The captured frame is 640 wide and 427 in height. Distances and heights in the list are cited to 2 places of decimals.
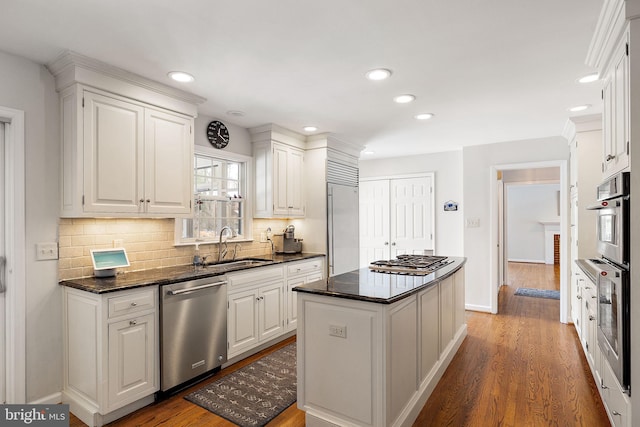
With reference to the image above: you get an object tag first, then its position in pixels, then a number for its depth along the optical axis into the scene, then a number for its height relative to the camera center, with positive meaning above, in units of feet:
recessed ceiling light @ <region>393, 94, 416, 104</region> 10.30 +3.49
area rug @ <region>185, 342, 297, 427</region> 7.93 -4.42
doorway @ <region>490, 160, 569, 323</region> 15.02 -0.66
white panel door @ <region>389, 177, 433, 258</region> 19.10 +0.06
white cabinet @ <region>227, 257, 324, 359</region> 10.54 -2.83
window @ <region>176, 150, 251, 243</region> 12.13 +0.63
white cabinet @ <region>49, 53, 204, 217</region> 7.97 +1.84
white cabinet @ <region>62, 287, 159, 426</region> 7.49 -3.03
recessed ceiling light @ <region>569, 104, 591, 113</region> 11.28 +3.50
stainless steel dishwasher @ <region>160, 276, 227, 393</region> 8.58 -2.94
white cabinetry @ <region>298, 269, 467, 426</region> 6.56 -2.88
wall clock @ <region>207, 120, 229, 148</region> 12.30 +2.92
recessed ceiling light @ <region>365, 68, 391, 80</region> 8.50 +3.49
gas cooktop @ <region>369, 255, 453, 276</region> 9.36 -1.43
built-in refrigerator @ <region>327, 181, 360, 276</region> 15.08 -0.50
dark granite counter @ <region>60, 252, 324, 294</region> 7.71 -1.53
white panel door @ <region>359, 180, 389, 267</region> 20.47 -0.28
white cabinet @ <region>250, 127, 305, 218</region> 13.62 +1.69
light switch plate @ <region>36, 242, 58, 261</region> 8.00 -0.78
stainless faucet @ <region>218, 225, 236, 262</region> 12.48 -1.16
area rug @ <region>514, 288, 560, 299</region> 19.71 -4.46
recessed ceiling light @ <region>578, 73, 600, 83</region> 8.80 +3.50
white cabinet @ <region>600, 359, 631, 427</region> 5.97 -3.45
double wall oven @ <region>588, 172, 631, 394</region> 5.87 -1.08
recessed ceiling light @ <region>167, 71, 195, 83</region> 8.59 +3.47
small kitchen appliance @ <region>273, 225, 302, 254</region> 14.89 -1.10
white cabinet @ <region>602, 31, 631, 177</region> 5.99 +1.99
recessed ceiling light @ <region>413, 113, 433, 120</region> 12.13 +3.49
